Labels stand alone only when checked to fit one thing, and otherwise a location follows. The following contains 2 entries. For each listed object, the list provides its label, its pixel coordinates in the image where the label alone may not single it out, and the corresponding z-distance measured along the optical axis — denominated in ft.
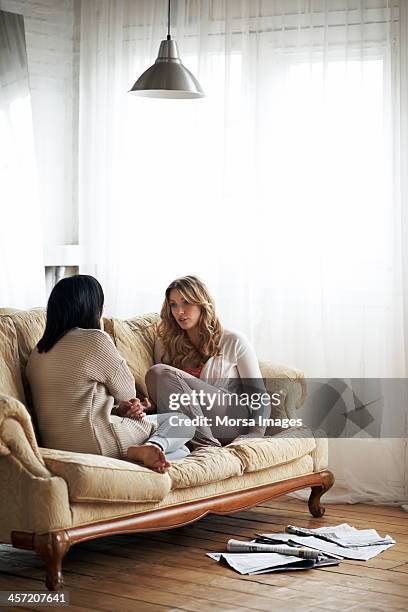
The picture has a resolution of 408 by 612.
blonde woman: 14.76
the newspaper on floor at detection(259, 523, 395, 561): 13.34
